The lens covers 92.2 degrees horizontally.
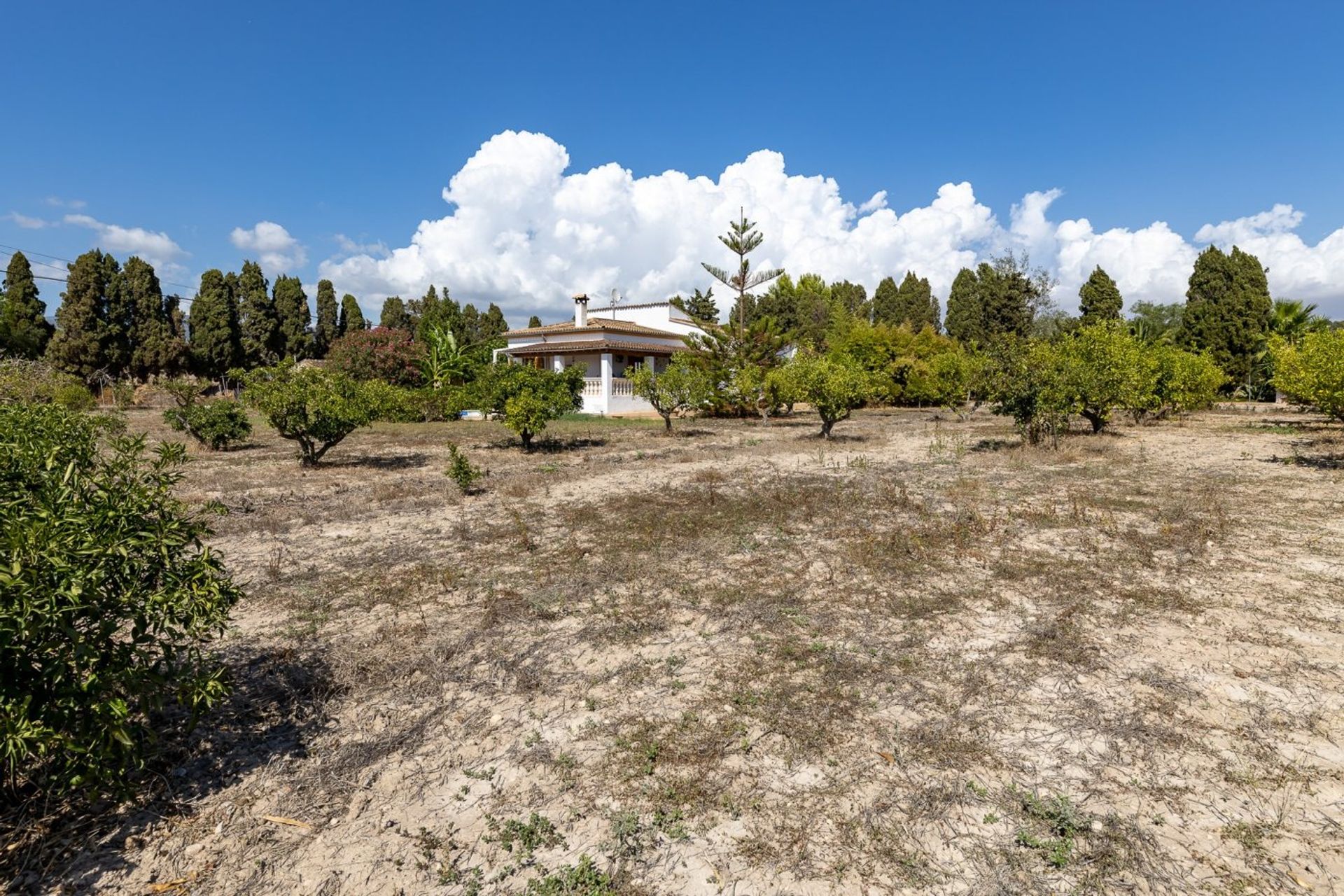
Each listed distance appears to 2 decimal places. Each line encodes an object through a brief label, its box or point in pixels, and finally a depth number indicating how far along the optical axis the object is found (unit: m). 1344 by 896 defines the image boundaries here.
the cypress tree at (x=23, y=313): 33.69
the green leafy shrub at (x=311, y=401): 12.72
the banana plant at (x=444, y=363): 32.78
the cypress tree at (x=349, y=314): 49.06
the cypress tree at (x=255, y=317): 39.91
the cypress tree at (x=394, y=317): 53.34
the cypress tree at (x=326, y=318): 48.00
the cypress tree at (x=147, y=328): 35.38
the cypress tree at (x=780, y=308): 45.21
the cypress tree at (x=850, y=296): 60.88
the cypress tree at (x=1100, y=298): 38.72
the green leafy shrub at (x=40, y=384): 12.70
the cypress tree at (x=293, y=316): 42.69
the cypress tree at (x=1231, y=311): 31.42
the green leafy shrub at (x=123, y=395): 28.58
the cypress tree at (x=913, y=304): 51.72
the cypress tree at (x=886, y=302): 53.38
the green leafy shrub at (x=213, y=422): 16.42
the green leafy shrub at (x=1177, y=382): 20.59
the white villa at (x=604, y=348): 30.39
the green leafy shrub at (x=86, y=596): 2.46
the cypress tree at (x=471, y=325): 43.22
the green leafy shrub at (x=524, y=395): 16.19
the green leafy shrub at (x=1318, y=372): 11.85
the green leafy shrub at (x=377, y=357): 29.95
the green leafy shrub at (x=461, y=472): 11.05
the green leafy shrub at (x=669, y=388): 21.16
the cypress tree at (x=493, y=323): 50.06
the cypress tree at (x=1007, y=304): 39.00
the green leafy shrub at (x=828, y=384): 18.12
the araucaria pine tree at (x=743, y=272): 29.98
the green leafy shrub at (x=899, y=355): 33.31
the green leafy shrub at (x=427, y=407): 25.75
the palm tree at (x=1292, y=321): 29.50
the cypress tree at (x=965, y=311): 41.57
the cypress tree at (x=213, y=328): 37.97
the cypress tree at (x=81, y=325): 33.09
